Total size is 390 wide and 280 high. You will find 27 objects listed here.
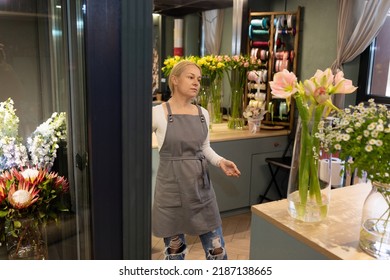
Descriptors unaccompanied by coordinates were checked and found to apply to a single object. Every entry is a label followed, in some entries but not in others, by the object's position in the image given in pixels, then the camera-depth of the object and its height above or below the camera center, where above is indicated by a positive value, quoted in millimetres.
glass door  1436 -81
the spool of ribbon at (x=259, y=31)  4359 +389
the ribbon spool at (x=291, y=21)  4215 +488
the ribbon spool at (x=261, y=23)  4309 +475
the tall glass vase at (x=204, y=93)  3912 -245
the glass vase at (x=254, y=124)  3938 -534
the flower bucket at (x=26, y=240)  1444 -634
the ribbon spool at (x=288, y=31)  4223 +388
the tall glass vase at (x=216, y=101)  3965 -330
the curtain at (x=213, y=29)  4820 +448
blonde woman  2164 -560
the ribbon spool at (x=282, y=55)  4215 +142
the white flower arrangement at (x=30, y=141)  1457 -286
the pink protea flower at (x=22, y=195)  1377 -443
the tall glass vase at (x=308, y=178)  1489 -400
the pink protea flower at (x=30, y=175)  1435 -392
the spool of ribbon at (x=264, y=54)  4320 +151
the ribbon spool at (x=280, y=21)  4238 +489
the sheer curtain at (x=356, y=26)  3750 +412
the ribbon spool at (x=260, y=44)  4379 +259
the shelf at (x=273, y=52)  4219 +173
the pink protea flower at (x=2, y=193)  1385 -436
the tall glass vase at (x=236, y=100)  4051 -316
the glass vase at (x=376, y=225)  1295 -493
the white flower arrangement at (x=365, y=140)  1147 -197
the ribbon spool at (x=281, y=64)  4230 +50
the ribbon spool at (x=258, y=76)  4012 -76
